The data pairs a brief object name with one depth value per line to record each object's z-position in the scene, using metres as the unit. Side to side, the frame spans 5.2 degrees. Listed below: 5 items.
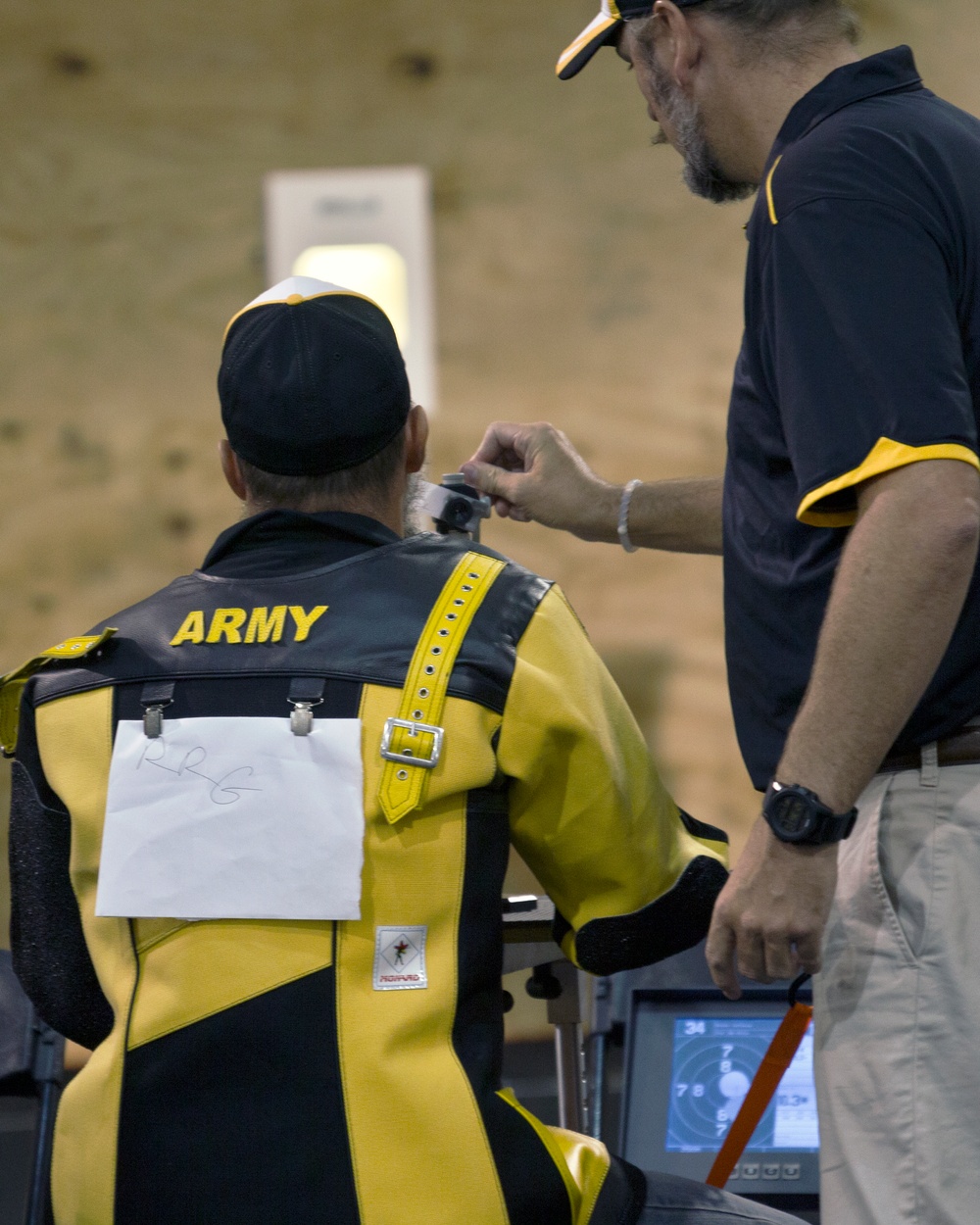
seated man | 8.52
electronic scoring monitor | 9.43
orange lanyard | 8.74
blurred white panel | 13.23
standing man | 8.52
